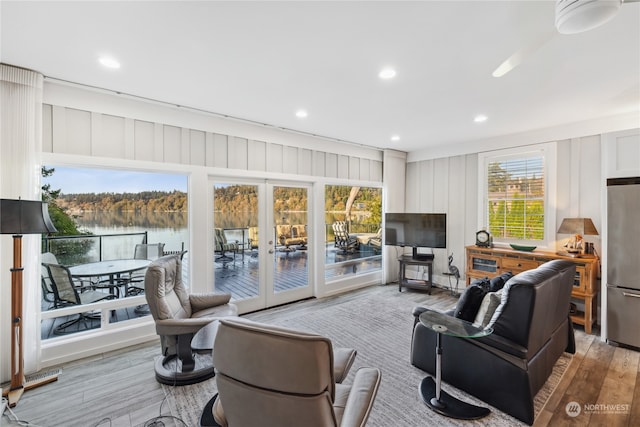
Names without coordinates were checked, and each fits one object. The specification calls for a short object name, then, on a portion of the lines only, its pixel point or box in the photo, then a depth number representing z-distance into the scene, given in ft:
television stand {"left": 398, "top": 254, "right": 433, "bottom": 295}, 17.12
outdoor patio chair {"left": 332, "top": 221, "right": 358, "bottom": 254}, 17.62
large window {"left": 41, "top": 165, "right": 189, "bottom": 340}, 9.88
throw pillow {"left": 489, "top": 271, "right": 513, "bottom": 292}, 8.56
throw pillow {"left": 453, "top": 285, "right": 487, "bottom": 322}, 8.04
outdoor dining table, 10.23
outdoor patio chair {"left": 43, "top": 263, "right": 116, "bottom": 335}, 9.75
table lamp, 12.32
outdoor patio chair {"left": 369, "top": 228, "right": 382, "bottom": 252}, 19.57
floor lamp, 7.05
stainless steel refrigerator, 10.27
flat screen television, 16.84
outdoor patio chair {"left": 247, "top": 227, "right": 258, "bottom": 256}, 14.24
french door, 13.37
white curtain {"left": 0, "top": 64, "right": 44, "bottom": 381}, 8.23
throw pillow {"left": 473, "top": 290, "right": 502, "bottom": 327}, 7.63
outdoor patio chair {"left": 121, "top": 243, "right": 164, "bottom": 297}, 11.29
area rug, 7.01
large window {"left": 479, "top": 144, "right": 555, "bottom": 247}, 14.34
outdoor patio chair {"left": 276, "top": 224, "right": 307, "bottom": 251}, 15.25
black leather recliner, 6.79
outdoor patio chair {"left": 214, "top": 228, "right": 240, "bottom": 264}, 13.15
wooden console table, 11.82
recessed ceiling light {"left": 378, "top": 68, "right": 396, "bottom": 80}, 8.43
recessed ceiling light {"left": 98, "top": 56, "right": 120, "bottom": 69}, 7.80
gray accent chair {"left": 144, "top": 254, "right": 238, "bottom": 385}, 7.89
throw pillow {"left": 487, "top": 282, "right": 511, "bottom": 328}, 7.13
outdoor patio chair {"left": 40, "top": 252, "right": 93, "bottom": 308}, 9.60
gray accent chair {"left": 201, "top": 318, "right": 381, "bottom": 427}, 3.49
